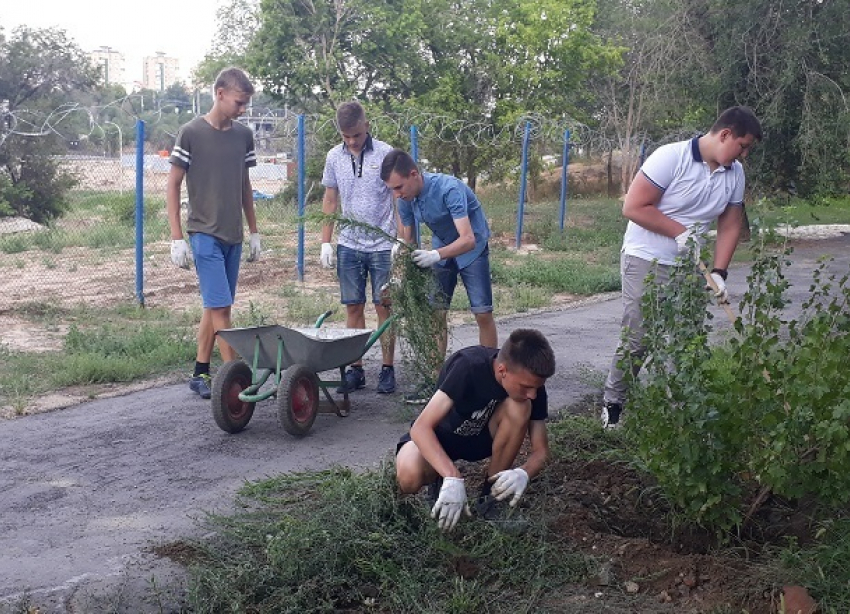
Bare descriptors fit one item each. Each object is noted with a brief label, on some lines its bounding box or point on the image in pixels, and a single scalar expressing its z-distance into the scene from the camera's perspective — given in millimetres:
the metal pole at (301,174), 12297
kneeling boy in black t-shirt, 3779
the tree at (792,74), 16578
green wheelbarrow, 5664
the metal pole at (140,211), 10203
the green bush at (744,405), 3533
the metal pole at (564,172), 18422
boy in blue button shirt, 5832
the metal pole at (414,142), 14133
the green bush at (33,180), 17906
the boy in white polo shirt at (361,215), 6633
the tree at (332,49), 24047
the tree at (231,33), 32559
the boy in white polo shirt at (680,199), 5086
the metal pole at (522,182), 16250
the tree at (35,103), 18078
